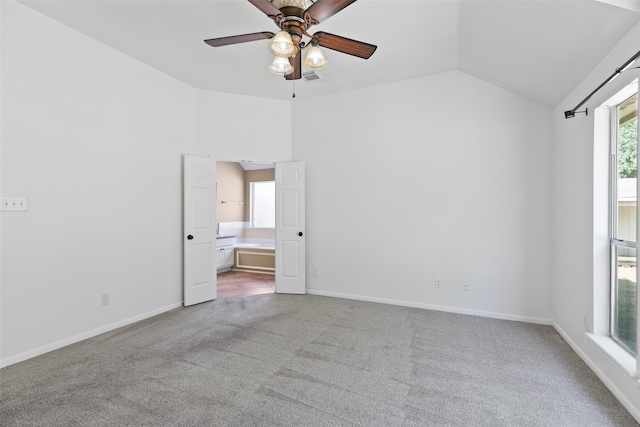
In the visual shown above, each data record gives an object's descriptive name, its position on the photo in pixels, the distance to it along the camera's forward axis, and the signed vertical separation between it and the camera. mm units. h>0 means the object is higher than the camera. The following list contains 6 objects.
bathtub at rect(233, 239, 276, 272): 6148 -954
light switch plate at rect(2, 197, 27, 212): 2418 +73
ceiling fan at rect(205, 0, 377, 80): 1855 +1262
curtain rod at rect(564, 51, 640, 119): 1765 +886
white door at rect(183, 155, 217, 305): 4035 -246
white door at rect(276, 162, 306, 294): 4598 -248
